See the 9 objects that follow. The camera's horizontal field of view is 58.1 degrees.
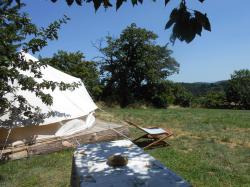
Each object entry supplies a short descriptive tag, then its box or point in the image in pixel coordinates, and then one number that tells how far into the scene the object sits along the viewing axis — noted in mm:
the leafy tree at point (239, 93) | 27570
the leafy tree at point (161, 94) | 22721
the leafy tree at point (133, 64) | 23459
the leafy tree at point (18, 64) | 5516
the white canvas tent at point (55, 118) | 6605
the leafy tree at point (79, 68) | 19658
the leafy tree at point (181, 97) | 25016
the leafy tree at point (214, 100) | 26764
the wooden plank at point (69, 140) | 6299
